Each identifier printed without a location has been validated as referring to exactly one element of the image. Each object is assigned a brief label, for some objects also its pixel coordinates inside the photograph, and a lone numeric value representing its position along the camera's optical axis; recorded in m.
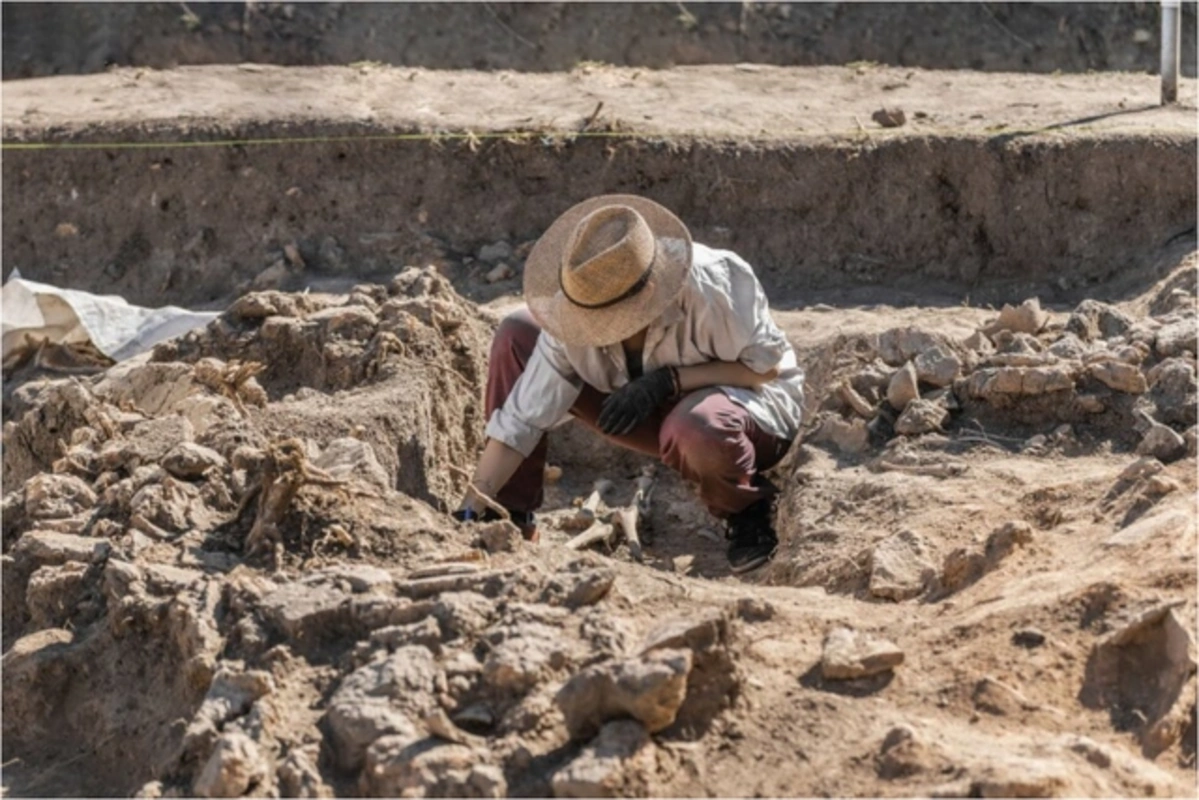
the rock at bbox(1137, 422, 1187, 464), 5.32
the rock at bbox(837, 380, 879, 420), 6.38
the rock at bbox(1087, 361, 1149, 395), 5.90
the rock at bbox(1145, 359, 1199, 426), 5.69
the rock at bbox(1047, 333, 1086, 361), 6.21
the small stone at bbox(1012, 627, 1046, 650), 3.98
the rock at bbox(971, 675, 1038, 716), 3.77
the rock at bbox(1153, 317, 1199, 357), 6.00
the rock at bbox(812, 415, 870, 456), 6.25
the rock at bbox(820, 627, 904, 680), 3.88
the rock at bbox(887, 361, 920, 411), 6.33
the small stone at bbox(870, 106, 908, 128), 9.28
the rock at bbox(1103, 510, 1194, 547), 4.40
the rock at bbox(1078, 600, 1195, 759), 3.77
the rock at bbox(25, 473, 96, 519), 5.14
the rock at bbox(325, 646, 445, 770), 3.68
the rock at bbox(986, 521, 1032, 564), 4.80
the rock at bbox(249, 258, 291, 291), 9.27
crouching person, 5.51
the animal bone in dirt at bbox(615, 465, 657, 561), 6.53
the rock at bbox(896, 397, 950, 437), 6.13
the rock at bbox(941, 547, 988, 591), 4.75
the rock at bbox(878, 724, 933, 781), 3.51
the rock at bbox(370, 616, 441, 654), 3.91
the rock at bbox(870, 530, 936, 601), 4.93
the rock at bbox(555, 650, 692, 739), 3.58
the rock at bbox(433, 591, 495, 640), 3.93
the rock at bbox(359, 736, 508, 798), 3.53
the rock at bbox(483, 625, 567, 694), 3.74
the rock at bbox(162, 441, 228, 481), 5.10
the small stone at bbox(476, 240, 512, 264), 9.20
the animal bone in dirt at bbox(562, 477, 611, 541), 6.76
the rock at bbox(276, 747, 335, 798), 3.64
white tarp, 8.29
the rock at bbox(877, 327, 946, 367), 6.59
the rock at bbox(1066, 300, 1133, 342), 6.49
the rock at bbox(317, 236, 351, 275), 9.38
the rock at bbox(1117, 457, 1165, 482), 4.95
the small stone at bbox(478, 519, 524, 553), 4.62
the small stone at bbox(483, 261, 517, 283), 9.01
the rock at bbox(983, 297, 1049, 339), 6.75
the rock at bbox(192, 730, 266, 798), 3.63
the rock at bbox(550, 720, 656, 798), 3.47
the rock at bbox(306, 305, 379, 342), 6.94
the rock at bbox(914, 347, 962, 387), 6.33
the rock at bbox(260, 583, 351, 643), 4.05
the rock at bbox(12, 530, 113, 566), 4.73
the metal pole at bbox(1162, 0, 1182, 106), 9.03
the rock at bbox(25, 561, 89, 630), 4.59
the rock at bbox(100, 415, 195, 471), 5.46
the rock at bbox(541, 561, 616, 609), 4.00
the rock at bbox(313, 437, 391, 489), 5.11
